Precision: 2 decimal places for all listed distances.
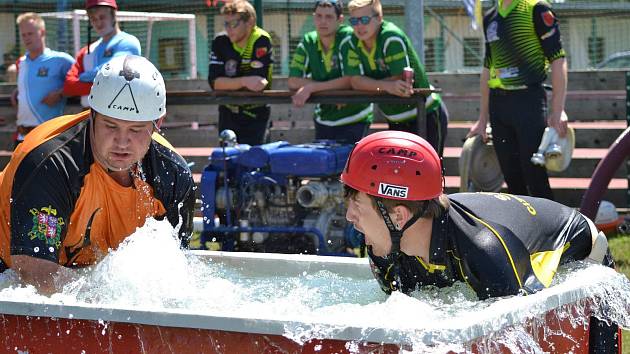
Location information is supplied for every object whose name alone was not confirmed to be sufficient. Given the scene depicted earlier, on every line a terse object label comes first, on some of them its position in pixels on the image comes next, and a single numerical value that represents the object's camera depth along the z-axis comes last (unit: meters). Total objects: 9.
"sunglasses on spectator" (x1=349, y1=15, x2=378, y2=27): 14.69
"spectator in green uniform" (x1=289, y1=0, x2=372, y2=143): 15.42
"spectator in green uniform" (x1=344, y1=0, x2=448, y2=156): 14.68
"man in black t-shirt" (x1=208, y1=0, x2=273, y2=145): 15.87
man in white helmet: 8.16
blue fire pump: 14.50
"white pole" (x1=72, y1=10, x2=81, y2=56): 26.45
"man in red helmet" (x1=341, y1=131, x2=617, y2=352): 7.44
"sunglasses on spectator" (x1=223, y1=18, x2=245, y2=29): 15.84
